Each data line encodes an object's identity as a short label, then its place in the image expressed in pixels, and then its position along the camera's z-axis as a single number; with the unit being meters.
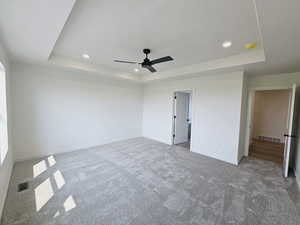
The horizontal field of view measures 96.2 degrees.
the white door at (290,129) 2.86
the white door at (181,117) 5.19
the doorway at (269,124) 4.60
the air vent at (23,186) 2.30
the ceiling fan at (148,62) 2.57
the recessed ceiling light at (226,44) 2.42
